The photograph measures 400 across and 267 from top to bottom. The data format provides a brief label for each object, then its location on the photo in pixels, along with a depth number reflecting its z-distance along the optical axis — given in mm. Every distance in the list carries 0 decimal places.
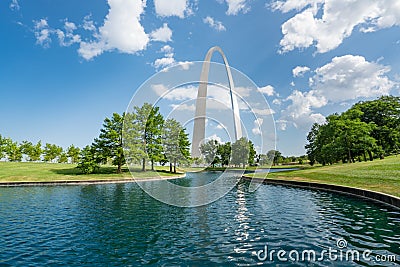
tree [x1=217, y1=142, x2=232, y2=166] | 98269
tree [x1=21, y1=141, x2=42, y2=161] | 77375
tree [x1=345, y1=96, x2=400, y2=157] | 60375
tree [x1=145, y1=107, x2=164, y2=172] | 53319
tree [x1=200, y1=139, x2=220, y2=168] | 60312
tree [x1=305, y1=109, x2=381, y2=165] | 51688
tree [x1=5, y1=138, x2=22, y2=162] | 75125
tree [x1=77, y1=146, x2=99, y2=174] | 46281
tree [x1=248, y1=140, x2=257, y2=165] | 84438
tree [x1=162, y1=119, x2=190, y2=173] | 55938
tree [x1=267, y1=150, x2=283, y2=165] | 147825
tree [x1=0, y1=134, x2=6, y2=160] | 74262
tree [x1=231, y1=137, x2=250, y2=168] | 61094
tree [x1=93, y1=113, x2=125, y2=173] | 48594
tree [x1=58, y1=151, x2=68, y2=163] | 85238
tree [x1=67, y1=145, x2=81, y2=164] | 85944
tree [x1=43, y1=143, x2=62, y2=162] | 80938
